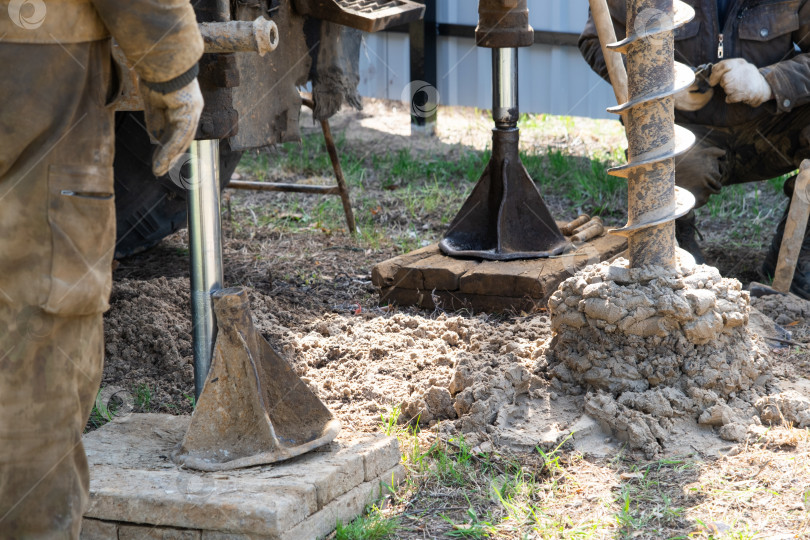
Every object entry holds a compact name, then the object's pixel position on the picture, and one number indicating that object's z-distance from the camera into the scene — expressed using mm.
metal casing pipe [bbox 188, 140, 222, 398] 4535
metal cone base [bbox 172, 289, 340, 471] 4215
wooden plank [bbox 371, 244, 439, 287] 6969
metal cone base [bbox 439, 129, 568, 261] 7047
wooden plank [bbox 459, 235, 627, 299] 6508
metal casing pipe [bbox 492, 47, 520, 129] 7090
